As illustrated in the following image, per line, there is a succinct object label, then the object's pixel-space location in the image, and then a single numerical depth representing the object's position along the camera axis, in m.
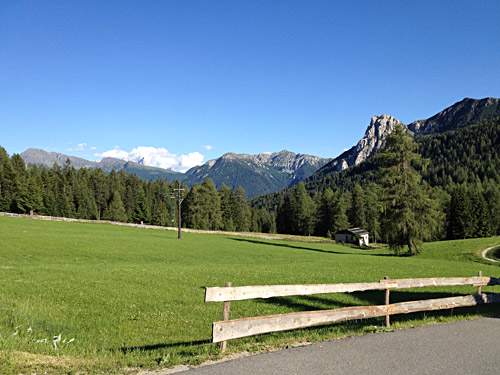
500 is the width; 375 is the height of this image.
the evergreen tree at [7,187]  90.31
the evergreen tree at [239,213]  125.56
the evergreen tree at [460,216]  93.75
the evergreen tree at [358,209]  112.21
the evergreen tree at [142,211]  110.56
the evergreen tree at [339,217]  112.19
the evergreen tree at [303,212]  122.88
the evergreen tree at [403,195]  46.22
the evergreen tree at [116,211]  109.44
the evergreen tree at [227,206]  120.12
